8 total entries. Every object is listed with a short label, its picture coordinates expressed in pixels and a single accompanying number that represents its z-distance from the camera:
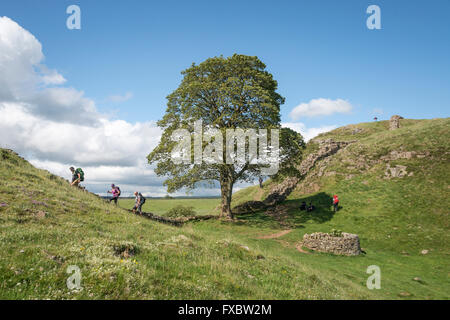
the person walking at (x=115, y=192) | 25.97
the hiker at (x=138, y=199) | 25.50
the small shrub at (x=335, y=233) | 22.70
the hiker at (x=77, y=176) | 26.17
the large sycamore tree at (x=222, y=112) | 30.28
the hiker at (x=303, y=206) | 35.78
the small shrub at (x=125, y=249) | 8.97
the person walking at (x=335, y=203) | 32.75
